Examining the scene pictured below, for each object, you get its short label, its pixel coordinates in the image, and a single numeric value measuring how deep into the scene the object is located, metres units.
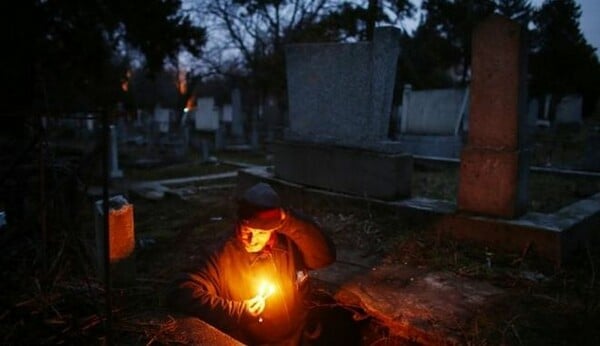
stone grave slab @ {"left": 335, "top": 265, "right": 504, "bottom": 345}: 3.22
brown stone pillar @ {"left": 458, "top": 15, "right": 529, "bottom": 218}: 4.75
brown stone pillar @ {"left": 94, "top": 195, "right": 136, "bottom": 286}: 4.21
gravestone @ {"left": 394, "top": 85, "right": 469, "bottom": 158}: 12.83
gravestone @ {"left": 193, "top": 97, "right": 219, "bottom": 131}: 26.80
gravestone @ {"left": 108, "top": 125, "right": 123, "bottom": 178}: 11.62
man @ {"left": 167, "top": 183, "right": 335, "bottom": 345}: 2.47
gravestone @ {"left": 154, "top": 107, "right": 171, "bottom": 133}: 25.52
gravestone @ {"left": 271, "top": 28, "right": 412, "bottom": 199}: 6.05
